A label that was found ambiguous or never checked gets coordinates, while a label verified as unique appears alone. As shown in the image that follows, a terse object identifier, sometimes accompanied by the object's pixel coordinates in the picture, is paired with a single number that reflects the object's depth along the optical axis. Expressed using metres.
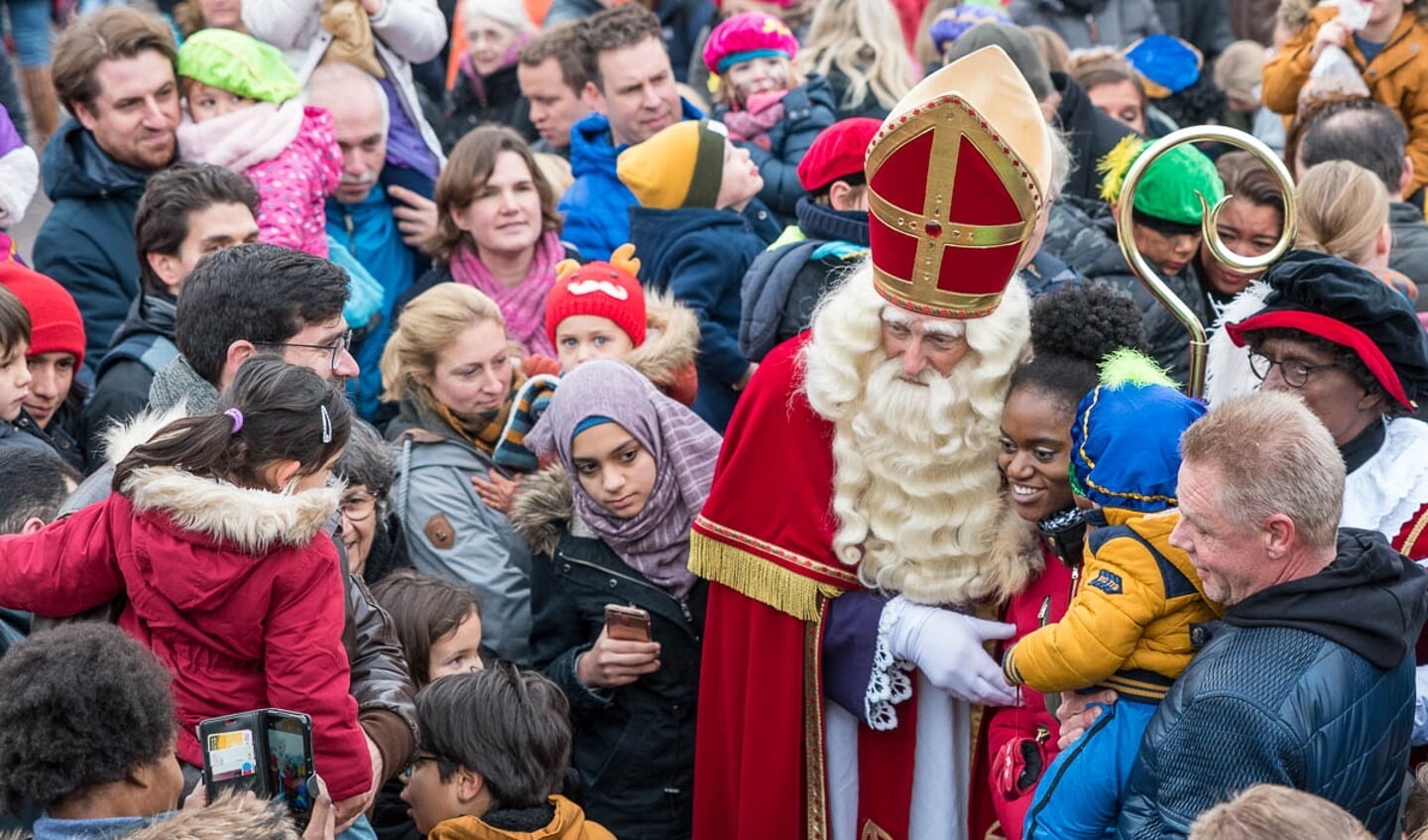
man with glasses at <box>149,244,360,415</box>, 3.84
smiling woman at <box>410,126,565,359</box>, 5.95
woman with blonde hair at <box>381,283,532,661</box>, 4.98
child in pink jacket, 5.57
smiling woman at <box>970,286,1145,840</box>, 3.69
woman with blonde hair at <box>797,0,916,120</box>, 7.42
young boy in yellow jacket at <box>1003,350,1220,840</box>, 3.21
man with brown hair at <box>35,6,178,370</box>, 5.54
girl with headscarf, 4.60
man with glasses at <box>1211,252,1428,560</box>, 3.57
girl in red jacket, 3.16
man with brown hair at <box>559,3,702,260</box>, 6.59
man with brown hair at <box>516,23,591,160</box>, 7.46
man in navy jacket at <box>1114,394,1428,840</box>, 2.88
